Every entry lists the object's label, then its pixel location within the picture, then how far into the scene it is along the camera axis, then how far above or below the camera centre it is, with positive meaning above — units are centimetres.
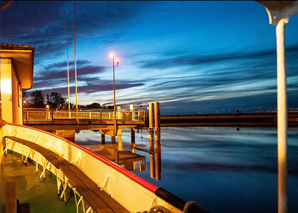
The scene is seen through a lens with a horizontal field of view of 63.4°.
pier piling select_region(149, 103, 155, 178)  1490 -244
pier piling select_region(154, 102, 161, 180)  1441 -245
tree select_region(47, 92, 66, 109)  11040 +430
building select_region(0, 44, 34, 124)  1091 +202
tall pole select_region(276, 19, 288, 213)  206 -13
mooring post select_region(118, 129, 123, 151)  2327 -345
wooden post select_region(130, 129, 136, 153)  2638 -342
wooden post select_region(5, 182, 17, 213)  319 -123
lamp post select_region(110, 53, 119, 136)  1986 +381
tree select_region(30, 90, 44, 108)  9312 +398
